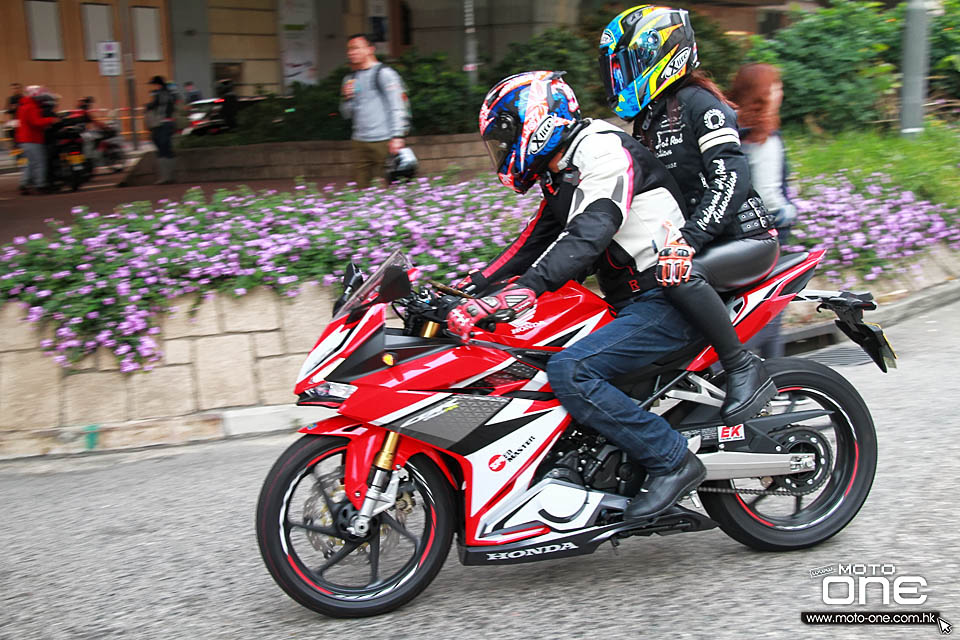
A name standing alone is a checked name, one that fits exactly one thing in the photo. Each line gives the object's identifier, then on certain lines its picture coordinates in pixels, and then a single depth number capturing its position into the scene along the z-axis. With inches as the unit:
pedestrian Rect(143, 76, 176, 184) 643.5
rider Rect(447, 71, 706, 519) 140.4
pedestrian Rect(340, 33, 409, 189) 368.2
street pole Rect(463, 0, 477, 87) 556.4
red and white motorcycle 141.1
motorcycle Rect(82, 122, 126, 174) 737.6
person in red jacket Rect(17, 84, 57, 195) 639.8
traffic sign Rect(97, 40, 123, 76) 819.4
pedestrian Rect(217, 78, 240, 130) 698.2
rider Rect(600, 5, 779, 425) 150.1
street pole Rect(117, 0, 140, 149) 928.9
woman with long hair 207.2
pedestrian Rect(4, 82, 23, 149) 804.6
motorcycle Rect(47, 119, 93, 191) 649.4
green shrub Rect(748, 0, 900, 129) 486.6
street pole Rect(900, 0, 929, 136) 408.2
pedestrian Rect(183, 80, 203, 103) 936.9
